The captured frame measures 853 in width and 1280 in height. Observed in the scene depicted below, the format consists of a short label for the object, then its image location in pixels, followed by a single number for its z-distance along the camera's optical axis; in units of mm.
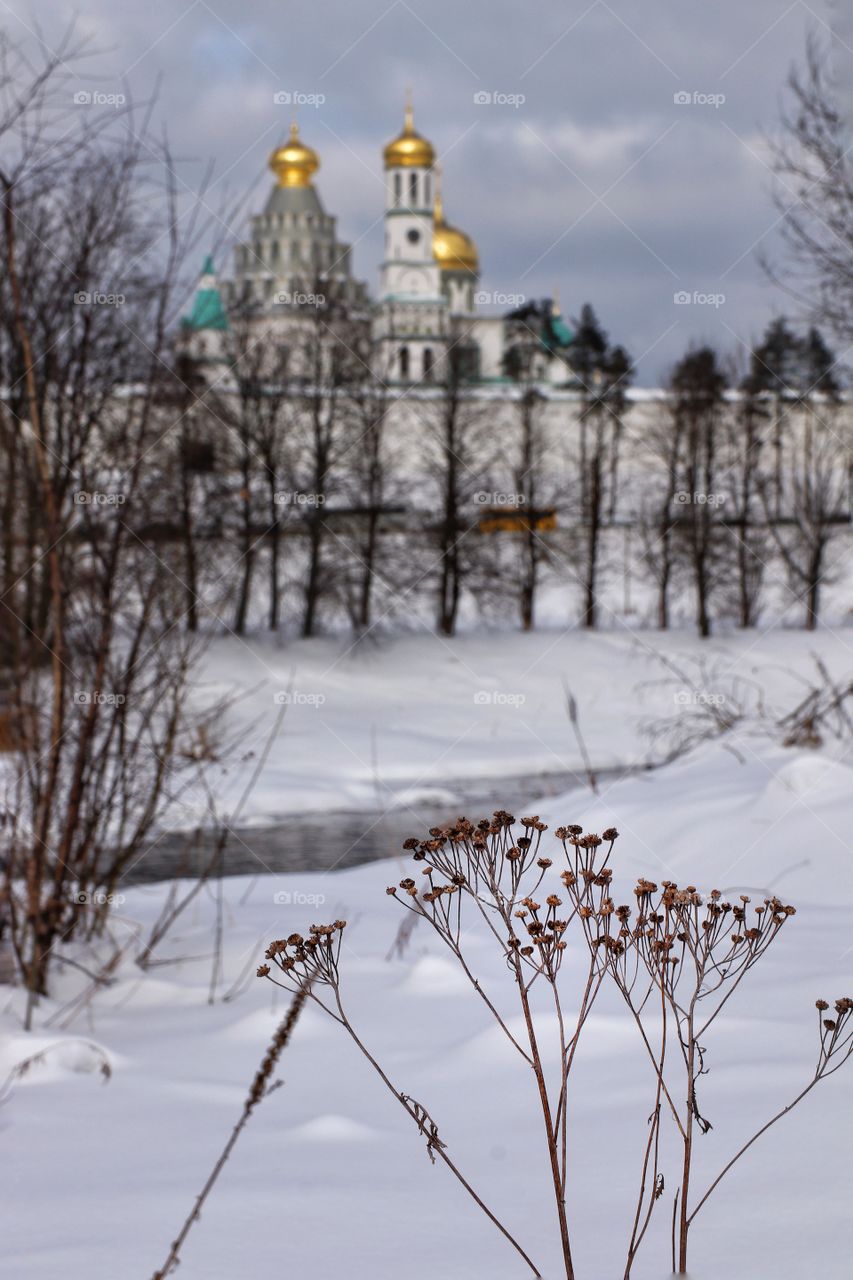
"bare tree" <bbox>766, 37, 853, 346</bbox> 8656
